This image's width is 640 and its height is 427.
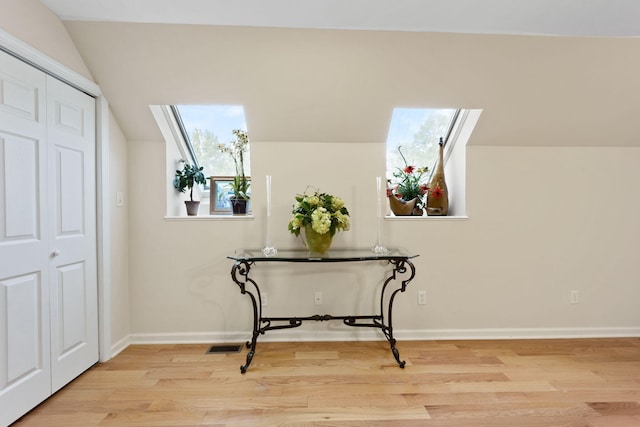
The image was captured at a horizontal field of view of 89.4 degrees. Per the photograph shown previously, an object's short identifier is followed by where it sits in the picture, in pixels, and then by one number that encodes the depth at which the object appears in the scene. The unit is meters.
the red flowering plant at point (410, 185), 2.80
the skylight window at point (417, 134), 2.87
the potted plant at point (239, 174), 2.71
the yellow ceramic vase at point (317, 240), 2.34
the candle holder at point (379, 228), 2.44
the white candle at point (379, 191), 2.58
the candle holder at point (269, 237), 2.34
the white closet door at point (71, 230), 1.87
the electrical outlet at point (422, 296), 2.69
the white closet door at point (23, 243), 1.58
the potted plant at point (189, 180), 2.70
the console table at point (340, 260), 2.19
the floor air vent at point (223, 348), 2.46
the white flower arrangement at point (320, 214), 2.25
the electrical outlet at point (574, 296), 2.74
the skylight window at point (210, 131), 2.79
